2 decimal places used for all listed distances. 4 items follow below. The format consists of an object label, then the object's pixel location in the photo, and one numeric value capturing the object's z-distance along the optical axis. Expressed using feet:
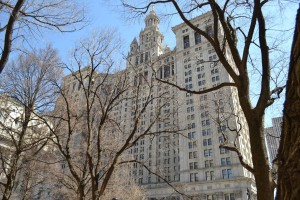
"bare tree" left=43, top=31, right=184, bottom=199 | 34.78
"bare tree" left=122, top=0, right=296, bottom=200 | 16.11
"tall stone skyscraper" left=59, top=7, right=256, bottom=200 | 187.62
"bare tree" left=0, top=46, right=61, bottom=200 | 46.62
